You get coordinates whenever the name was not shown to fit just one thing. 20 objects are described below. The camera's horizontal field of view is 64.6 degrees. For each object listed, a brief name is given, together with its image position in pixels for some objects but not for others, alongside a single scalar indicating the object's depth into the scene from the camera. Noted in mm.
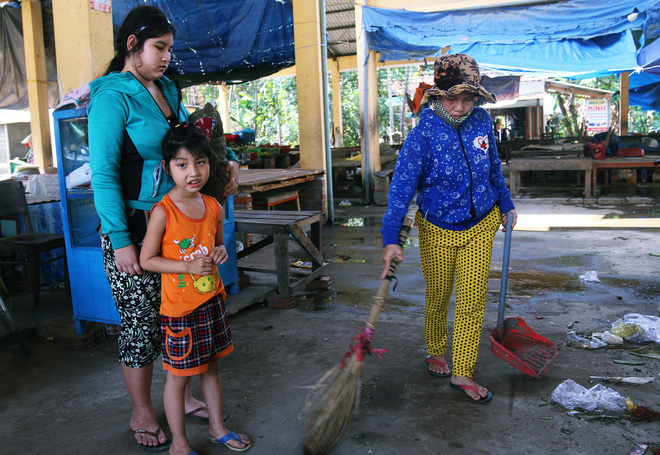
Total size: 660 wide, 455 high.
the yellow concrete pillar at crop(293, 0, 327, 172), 7977
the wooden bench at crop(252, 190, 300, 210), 7293
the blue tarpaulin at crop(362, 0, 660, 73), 8336
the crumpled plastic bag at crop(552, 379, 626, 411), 2637
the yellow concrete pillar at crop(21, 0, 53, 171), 10828
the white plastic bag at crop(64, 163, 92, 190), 3473
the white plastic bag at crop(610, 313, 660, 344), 3451
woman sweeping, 2658
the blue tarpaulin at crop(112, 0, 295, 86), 8586
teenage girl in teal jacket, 2254
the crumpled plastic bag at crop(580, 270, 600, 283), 4952
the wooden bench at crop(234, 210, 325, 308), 4441
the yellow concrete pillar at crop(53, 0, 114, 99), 4449
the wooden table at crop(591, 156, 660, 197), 10039
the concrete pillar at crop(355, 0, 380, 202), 10305
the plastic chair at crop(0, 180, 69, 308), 4383
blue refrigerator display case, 3428
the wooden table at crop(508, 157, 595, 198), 10172
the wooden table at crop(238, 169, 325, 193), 6633
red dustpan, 2953
